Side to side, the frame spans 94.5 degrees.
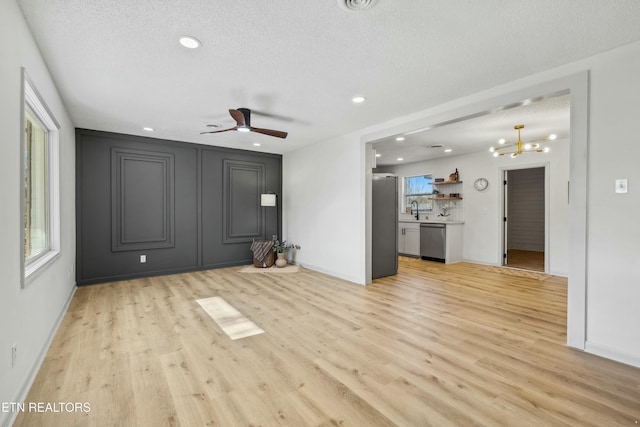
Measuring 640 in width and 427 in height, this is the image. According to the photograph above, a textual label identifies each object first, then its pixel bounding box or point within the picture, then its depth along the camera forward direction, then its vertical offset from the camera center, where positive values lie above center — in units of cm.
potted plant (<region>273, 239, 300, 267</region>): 622 -88
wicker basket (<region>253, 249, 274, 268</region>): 614 -110
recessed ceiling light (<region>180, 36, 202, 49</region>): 225 +130
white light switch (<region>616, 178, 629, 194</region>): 234 +19
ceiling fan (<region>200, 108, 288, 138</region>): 341 +105
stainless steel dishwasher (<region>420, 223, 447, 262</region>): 677 -75
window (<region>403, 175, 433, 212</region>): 798 +50
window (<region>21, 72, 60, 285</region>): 242 +22
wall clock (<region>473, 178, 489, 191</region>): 663 +58
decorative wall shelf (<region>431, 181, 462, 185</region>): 719 +67
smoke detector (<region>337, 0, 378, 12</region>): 185 +130
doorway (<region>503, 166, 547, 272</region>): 862 -8
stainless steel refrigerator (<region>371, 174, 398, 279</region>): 521 -30
